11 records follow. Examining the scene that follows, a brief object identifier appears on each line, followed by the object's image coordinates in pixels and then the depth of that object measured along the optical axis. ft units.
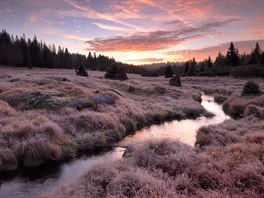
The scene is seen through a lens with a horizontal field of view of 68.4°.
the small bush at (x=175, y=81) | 118.55
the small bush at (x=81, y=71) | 123.74
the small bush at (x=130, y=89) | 91.23
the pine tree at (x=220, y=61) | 209.90
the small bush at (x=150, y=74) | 217.59
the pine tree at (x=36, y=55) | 207.45
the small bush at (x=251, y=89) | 79.32
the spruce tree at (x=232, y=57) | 195.68
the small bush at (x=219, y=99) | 98.73
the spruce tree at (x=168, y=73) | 184.43
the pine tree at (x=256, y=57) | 186.82
